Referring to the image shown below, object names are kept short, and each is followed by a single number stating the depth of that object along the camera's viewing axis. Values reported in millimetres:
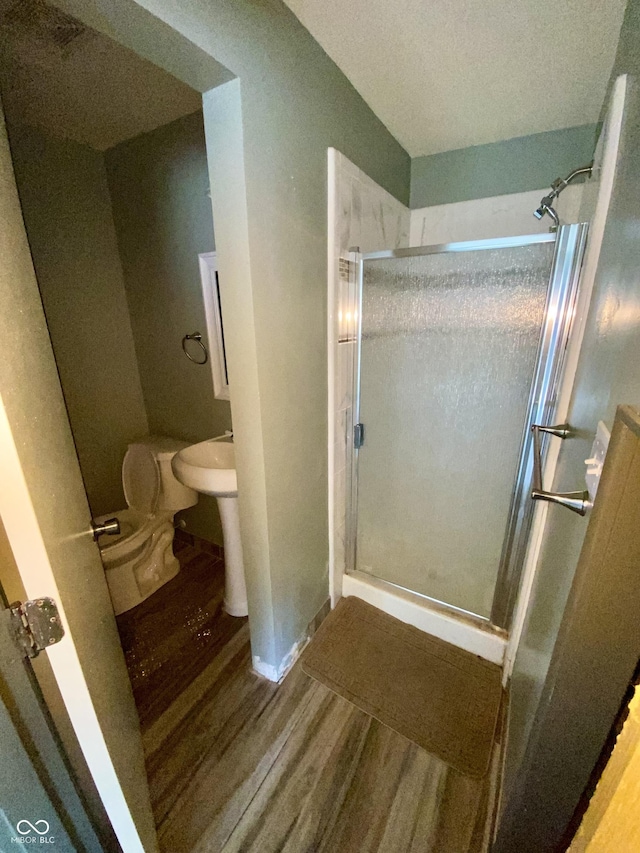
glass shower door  1238
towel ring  1806
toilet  1697
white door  460
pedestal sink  1463
